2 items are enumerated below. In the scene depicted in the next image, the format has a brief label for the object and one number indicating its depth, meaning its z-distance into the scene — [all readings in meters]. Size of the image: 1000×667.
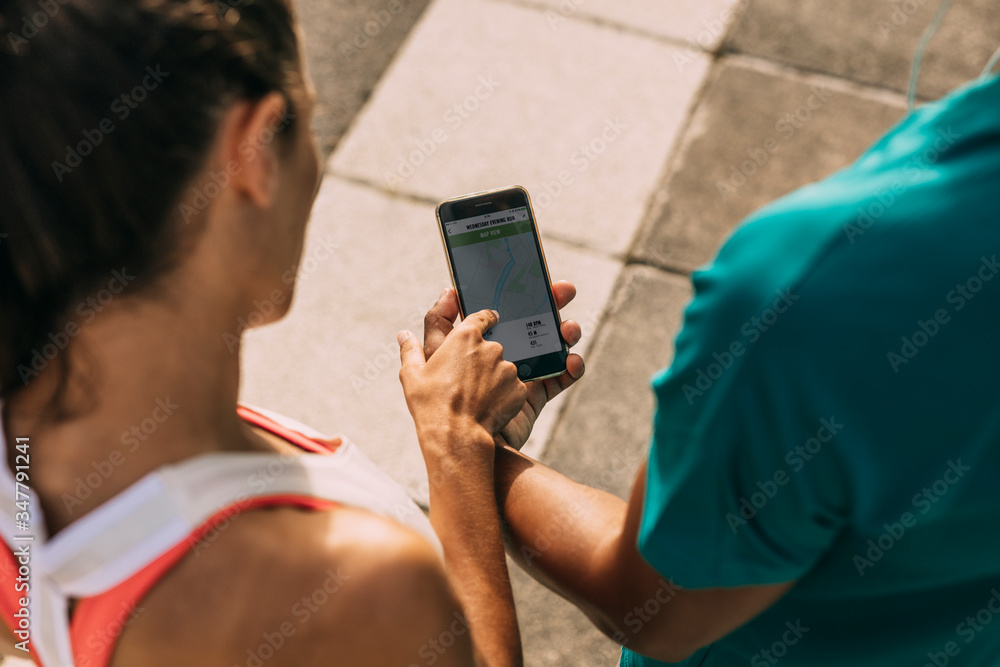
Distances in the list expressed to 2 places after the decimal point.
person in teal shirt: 0.80
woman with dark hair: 0.87
